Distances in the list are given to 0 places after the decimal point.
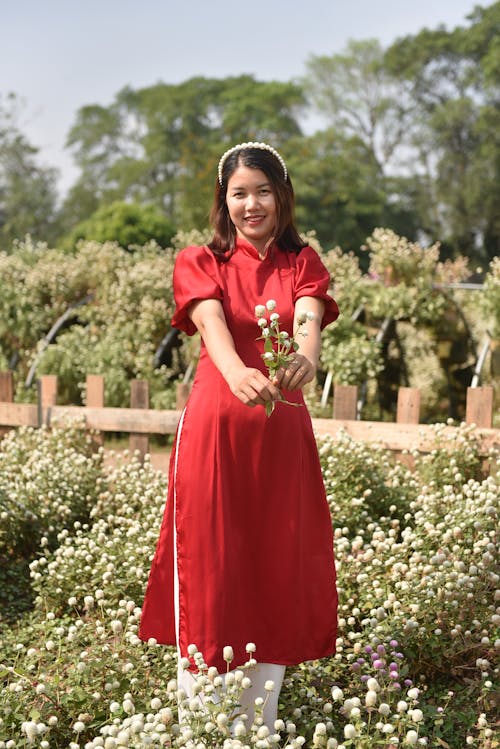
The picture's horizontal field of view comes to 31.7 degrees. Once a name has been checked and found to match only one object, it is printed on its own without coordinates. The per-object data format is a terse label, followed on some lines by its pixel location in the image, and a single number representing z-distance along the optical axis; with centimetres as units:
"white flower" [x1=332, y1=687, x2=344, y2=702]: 241
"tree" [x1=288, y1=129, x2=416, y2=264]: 2988
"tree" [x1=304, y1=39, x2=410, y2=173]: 3391
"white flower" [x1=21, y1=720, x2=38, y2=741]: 235
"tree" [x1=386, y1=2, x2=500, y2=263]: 2961
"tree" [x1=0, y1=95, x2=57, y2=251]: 3831
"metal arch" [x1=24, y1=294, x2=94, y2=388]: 941
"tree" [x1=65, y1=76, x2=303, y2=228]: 3550
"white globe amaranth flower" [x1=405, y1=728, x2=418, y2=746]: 230
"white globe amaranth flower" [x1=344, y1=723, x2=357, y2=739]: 231
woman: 274
